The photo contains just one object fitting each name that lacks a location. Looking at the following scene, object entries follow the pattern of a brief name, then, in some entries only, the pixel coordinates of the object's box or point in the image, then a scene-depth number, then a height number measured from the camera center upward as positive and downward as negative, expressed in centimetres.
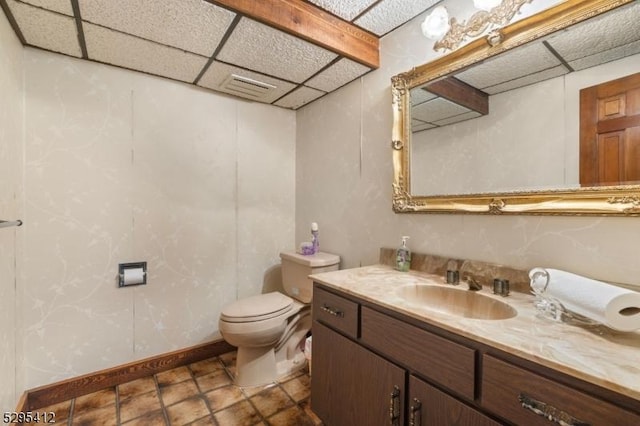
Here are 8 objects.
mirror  98 +42
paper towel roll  72 -23
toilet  170 -69
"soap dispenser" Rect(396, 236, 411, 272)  152 -25
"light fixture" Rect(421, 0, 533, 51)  119 +84
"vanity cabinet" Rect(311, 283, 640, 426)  64 -48
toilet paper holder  183 -41
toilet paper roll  183 -42
